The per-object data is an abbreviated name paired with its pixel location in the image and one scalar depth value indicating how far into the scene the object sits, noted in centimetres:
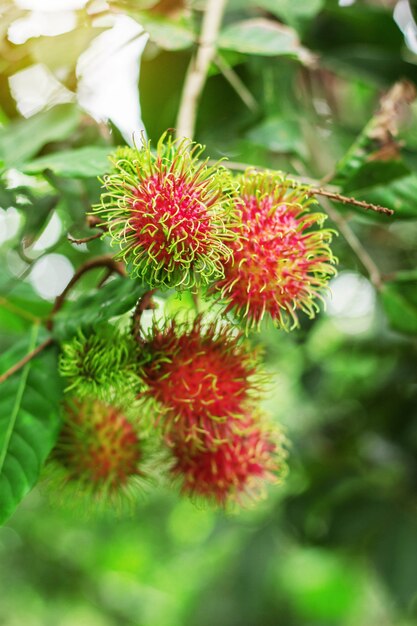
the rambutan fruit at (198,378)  54
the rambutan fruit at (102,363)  53
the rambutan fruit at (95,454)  59
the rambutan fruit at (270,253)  52
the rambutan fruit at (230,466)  58
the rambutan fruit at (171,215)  50
